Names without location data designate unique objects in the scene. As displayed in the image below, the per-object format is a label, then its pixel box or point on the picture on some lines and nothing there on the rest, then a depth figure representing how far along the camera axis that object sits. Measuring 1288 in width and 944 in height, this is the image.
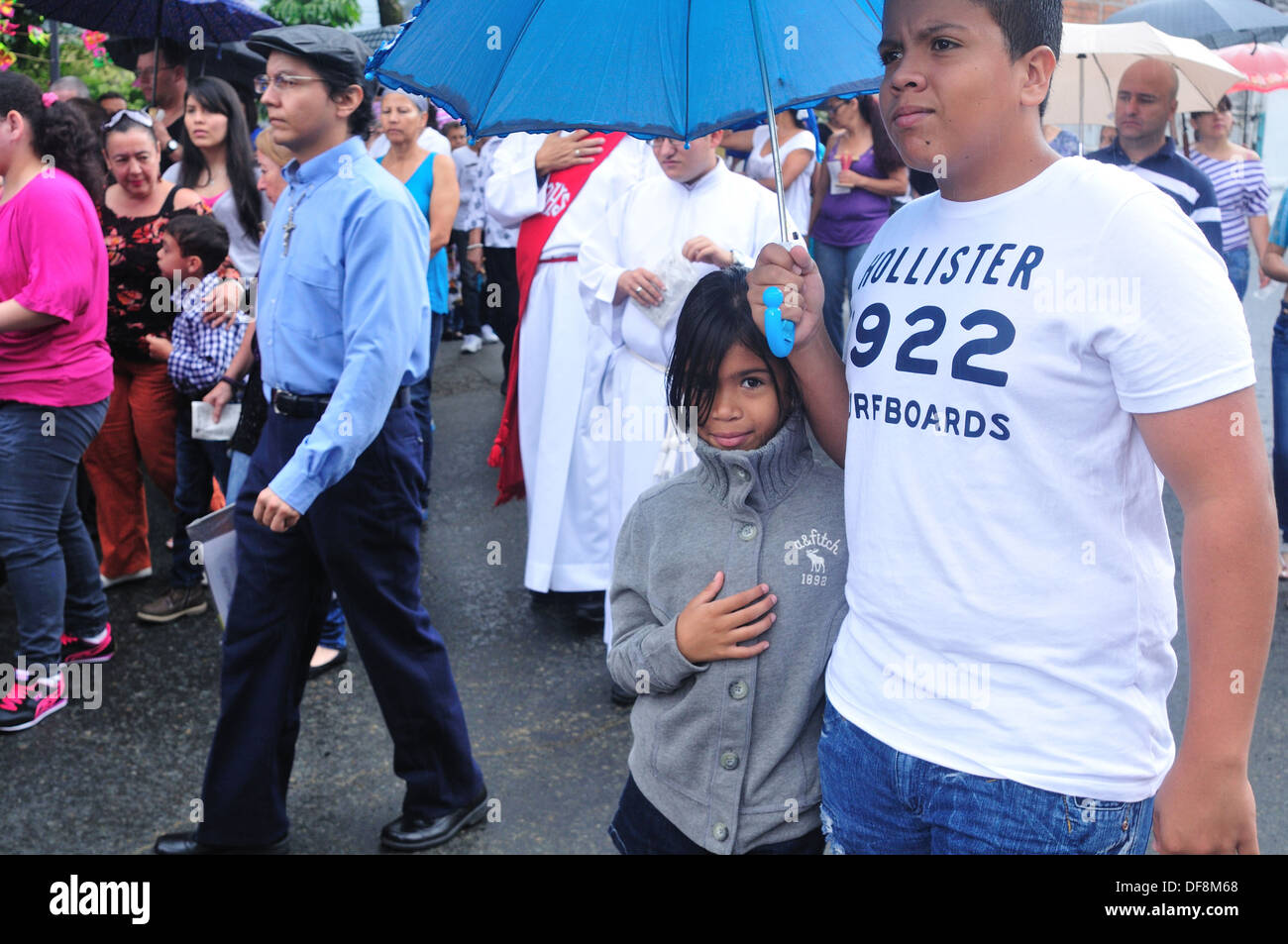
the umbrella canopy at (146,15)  6.95
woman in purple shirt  7.84
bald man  5.64
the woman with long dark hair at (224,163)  5.52
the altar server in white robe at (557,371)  4.70
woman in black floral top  5.05
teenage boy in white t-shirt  1.47
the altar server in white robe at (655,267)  3.91
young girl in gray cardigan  1.97
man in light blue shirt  3.10
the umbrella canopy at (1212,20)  7.32
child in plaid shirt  4.91
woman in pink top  4.09
